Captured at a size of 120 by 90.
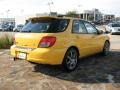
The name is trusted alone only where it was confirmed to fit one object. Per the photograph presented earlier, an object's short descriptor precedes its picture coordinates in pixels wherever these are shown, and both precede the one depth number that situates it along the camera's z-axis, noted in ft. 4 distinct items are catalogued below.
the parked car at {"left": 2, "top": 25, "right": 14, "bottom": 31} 91.65
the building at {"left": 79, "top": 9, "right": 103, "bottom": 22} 192.52
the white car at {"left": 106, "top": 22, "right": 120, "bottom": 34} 47.90
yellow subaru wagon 11.62
